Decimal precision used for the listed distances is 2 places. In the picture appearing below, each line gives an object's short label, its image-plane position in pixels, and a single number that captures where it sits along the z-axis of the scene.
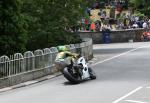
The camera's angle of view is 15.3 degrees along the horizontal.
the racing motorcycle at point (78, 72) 21.77
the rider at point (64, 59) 22.14
